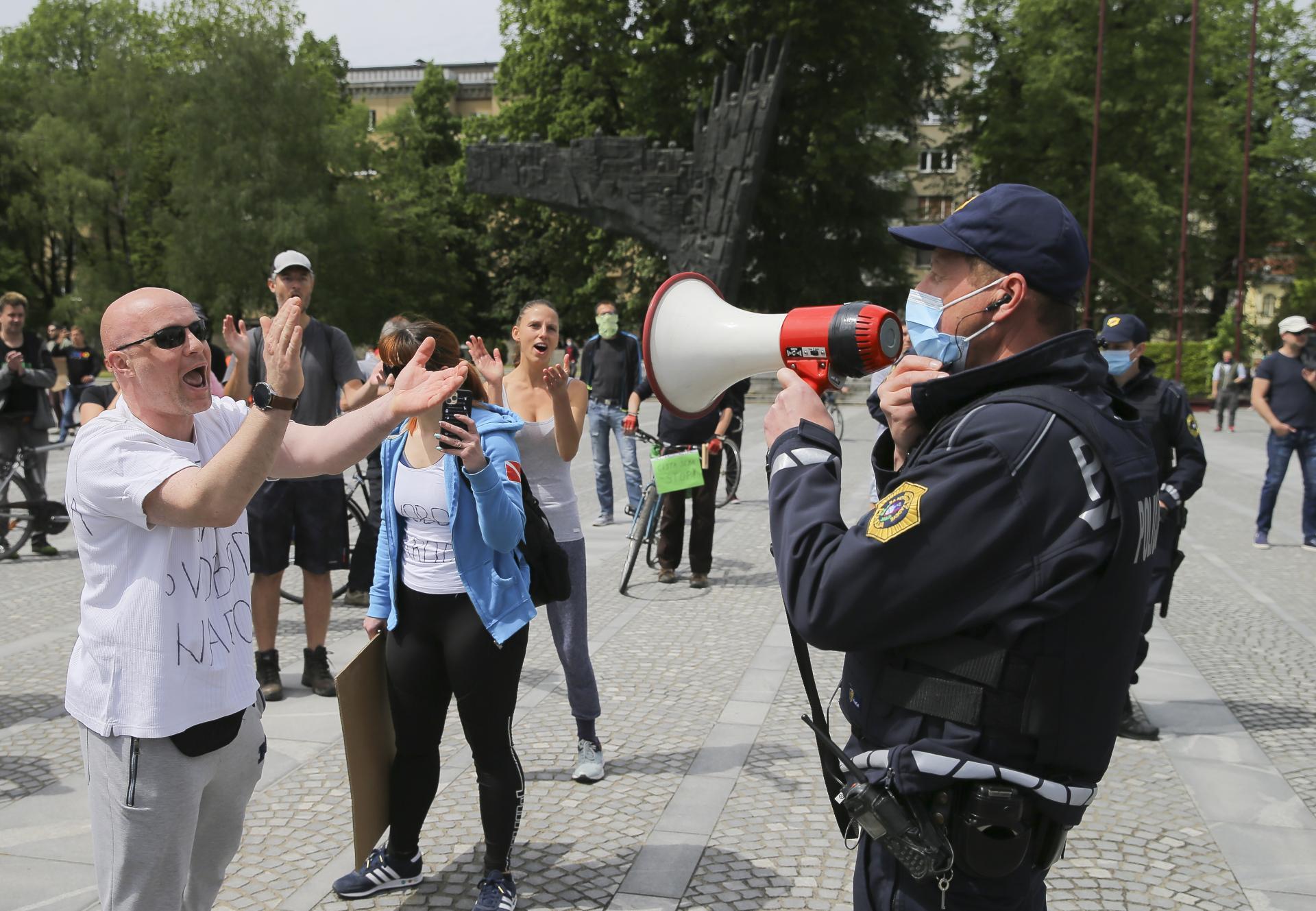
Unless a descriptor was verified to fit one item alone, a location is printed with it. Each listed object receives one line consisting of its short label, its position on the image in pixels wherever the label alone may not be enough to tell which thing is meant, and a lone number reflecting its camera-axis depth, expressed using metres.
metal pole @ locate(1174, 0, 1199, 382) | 27.16
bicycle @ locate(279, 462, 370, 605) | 8.03
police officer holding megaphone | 1.90
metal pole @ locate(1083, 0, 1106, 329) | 30.58
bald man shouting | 2.43
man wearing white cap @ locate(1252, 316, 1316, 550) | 10.88
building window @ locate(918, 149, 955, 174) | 39.36
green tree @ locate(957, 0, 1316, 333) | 34.75
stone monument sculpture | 24.86
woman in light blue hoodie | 3.66
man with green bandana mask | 11.82
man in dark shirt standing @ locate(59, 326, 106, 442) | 18.98
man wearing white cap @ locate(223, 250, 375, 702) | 5.84
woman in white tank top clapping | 4.79
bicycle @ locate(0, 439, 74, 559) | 9.70
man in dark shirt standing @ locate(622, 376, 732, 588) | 8.87
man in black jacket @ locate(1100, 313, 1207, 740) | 5.63
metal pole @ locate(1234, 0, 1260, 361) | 29.85
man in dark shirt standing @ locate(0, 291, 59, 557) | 9.89
